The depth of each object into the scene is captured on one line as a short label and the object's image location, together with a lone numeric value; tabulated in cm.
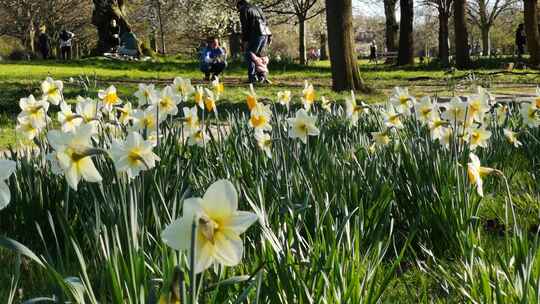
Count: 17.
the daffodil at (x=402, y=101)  316
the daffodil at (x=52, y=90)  309
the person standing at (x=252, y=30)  1073
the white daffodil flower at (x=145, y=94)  301
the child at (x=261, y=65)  1135
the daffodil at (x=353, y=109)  315
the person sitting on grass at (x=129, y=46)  2206
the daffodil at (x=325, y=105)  381
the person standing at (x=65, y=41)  2636
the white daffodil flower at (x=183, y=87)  319
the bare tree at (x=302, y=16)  2742
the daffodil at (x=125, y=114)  308
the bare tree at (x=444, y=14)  2366
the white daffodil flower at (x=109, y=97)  312
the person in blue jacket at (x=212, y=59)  1393
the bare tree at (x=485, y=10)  4031
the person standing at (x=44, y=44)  2980
